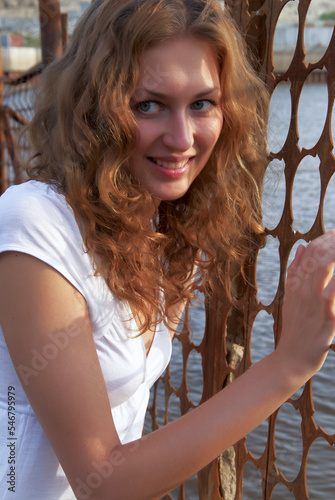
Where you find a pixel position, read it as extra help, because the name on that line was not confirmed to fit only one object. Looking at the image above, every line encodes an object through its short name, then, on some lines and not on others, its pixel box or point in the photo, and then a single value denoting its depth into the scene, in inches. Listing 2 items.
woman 41.9
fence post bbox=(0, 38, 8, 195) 234.9
